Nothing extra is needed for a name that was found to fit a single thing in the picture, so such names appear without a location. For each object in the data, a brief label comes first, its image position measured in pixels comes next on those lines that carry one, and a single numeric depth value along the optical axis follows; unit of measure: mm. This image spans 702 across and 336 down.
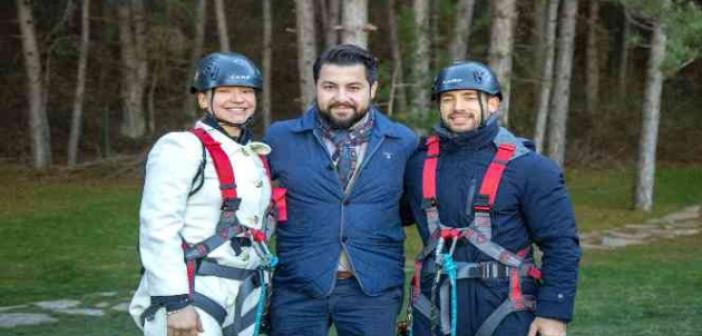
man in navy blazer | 5082
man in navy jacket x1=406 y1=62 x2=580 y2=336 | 4762
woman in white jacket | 4617
